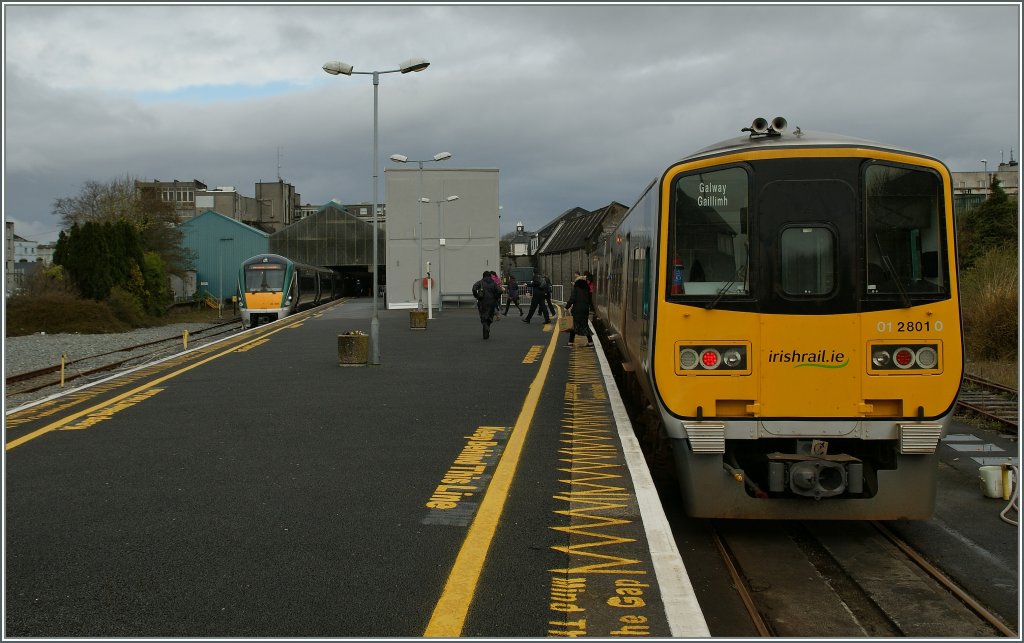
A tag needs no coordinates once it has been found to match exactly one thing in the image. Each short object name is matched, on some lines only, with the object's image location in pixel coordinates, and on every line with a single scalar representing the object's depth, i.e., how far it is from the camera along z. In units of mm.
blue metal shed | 70688
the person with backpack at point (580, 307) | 19406
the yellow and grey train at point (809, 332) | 6387
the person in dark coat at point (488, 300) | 21203
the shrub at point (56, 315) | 36281
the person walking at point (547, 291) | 27714
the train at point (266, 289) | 38250
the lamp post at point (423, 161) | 35562
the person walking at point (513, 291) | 30191
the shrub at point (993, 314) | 21109
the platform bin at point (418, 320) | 24656
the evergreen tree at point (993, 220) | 50300
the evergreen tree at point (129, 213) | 63219
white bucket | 8508
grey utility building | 39844
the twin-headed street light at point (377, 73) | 16172
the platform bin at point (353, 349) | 15781
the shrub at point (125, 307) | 42406
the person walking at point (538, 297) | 27047
